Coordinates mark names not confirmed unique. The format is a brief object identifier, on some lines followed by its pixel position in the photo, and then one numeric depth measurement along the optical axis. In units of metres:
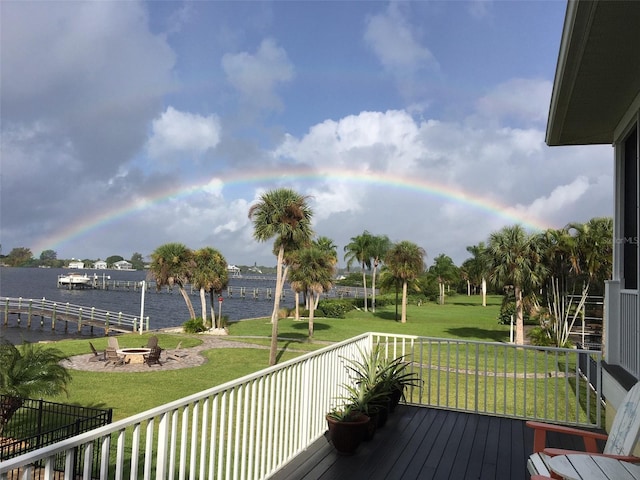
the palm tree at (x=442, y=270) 53.38
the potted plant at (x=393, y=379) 5.07
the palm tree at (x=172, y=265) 27.02
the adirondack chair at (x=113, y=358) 14.06
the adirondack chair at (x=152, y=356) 13.99
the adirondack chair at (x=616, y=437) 2.64
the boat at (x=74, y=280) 83.88
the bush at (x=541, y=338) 17.36
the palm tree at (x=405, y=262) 30.03
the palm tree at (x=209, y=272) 27.67
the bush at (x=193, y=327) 24.19
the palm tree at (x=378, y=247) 37.62
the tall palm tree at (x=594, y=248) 16.63
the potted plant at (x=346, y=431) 4.00
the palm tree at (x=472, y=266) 44.55
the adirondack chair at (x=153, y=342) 14.09
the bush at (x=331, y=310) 34.16
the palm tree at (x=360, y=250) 37.91
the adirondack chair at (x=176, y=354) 15.28
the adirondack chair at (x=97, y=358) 14.66
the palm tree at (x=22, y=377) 6.36
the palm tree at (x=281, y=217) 14.66
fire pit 14.03
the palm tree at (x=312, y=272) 24.22
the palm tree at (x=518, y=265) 18.05
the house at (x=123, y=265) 181.51
